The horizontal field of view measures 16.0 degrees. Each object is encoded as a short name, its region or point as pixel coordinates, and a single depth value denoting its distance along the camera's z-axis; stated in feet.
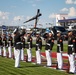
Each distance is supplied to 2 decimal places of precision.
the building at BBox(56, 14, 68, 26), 327.71
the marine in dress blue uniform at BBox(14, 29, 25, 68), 51.47
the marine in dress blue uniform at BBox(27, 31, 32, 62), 62.03
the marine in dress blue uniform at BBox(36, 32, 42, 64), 57.52
